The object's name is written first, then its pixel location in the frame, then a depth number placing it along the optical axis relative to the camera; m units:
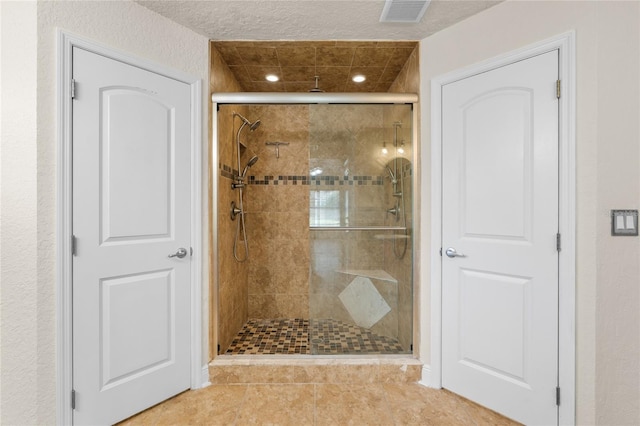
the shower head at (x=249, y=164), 3.02
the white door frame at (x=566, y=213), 1.54
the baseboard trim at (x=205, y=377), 2.04
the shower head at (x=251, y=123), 2.84
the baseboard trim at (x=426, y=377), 2.05
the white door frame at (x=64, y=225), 1.50
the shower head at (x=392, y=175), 2.24
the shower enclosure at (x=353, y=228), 2.21
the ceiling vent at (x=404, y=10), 1.71
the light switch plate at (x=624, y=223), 1.43
